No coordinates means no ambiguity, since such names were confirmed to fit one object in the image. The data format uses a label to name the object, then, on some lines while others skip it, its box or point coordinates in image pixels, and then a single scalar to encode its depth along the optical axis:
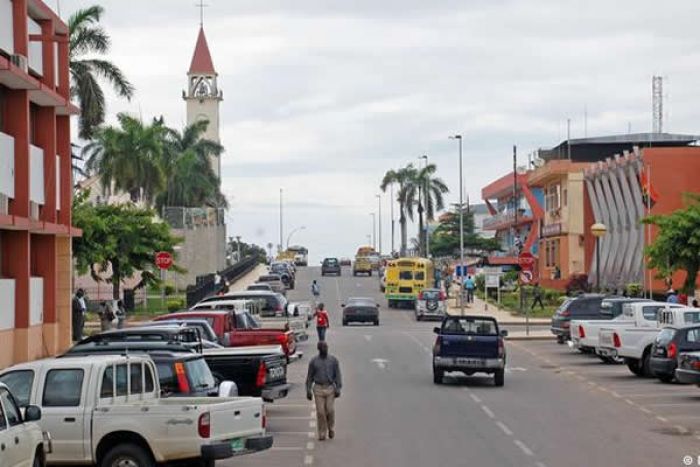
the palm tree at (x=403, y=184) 140.38
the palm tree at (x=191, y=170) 99.38
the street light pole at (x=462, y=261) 67.81
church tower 138.25
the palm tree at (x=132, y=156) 78.38
